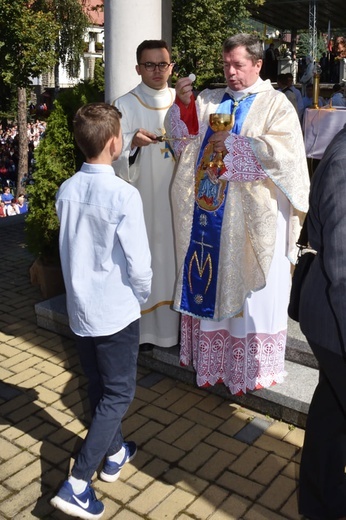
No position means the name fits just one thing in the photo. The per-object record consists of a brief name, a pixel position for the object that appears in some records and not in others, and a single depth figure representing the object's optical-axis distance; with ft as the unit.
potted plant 17.19
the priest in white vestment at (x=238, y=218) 10.93
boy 8.64
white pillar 14.32
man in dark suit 6.95
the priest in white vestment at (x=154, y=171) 12.79
